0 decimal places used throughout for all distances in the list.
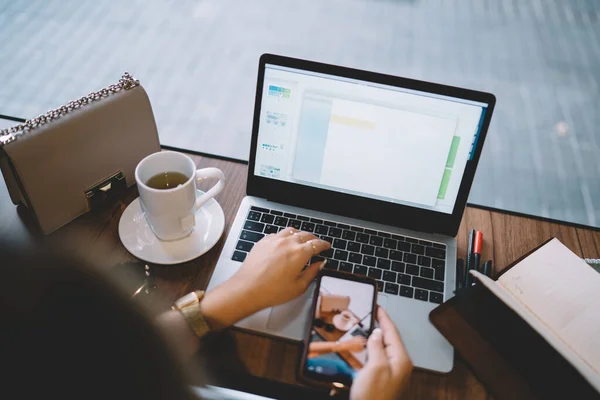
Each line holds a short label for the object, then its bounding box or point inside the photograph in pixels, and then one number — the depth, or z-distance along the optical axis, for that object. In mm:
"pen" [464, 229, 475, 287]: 901
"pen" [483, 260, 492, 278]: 912
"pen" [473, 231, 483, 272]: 921
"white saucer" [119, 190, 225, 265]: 904
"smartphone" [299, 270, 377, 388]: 746
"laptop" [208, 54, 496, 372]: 854
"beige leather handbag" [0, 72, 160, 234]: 826
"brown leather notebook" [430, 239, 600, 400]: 729
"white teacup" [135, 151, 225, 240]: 839
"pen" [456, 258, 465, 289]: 909
